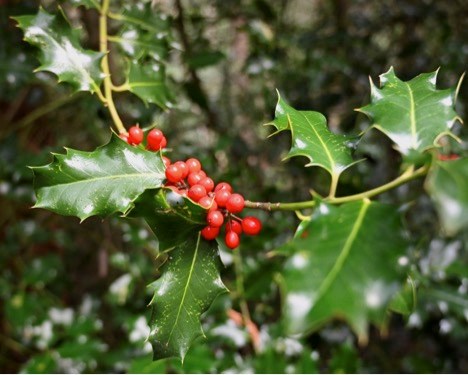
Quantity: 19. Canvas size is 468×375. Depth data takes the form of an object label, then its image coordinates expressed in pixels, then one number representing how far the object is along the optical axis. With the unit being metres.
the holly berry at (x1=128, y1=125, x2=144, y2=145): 0.23
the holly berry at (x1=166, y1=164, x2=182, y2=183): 0.20
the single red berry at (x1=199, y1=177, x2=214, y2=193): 0.21
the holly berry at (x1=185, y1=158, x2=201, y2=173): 0.21
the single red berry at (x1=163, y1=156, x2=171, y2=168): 0.22
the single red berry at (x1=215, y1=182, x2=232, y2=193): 0.21
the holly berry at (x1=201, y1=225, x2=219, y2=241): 0.21
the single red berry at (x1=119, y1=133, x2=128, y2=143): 0.23
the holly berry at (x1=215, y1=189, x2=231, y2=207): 0.20
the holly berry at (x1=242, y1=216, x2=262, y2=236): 0.21
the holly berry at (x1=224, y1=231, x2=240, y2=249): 0.21
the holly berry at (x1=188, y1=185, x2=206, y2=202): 0.20
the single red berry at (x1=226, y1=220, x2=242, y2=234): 0.21
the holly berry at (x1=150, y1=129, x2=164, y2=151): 0.23
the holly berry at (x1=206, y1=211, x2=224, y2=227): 0.20
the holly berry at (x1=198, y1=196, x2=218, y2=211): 0.20
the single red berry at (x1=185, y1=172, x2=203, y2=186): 0.21
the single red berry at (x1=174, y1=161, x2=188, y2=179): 0.20
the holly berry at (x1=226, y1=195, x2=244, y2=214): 0.20
